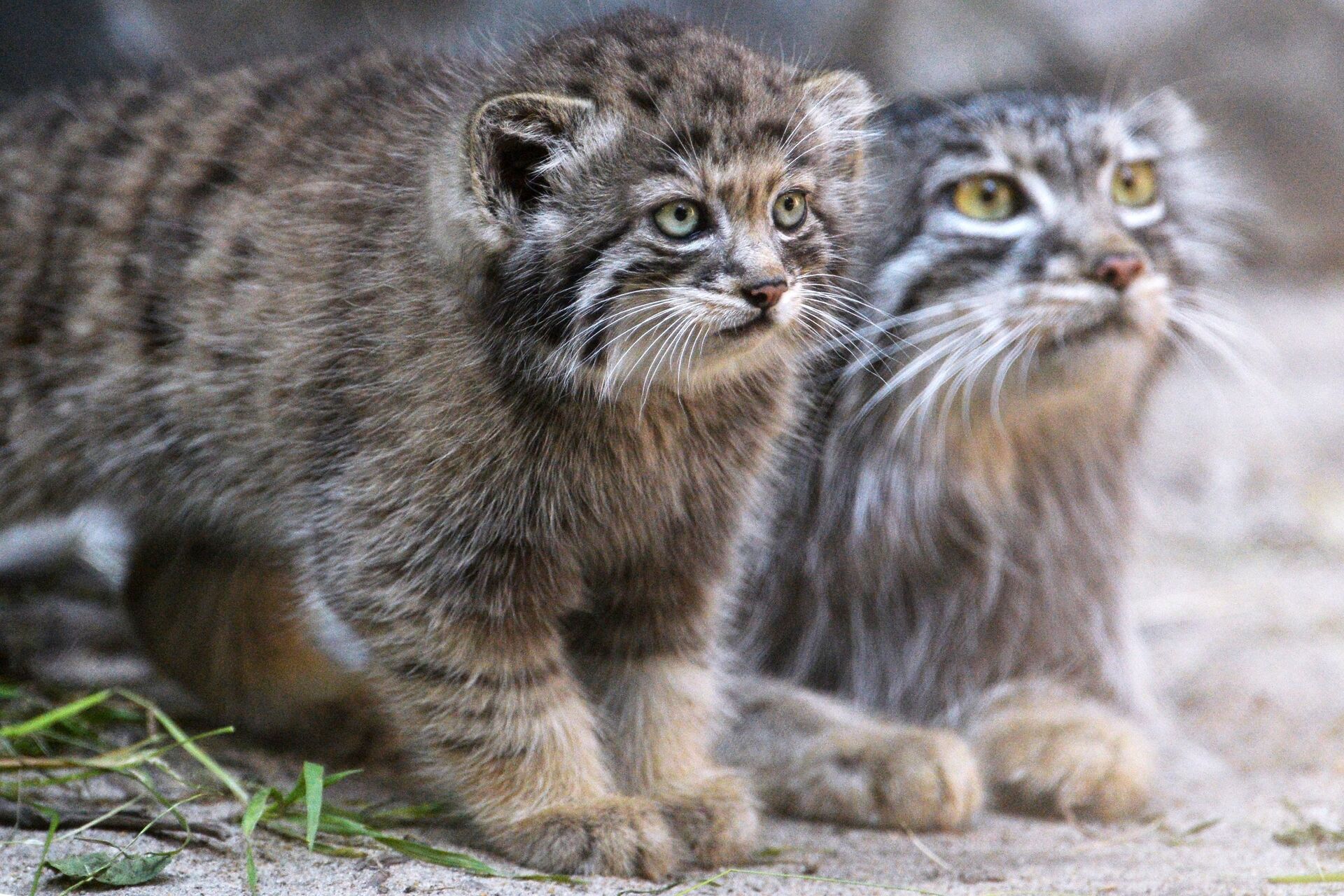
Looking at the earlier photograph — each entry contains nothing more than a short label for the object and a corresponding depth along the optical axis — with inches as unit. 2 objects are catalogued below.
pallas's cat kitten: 175.0
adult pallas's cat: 238.1
